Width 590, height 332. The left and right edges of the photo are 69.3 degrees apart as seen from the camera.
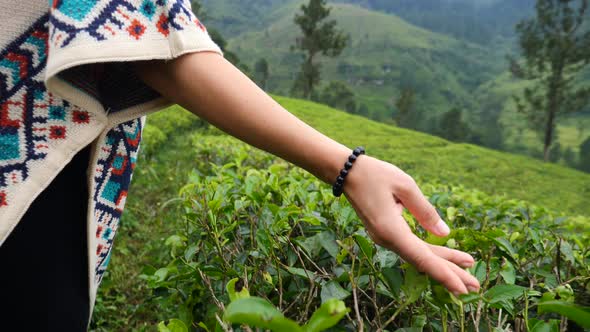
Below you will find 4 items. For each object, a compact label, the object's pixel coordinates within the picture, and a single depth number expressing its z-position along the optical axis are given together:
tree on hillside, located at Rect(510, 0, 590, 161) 20.64
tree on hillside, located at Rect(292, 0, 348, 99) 27.78
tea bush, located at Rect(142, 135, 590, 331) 0.83
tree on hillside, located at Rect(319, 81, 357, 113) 44.88
